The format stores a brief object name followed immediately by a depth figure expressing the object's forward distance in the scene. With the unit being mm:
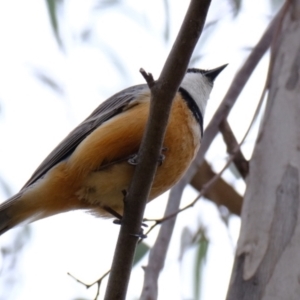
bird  4293
